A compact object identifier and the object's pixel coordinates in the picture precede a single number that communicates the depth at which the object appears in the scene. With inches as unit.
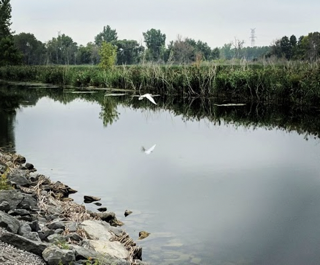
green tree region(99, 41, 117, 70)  1263.2
